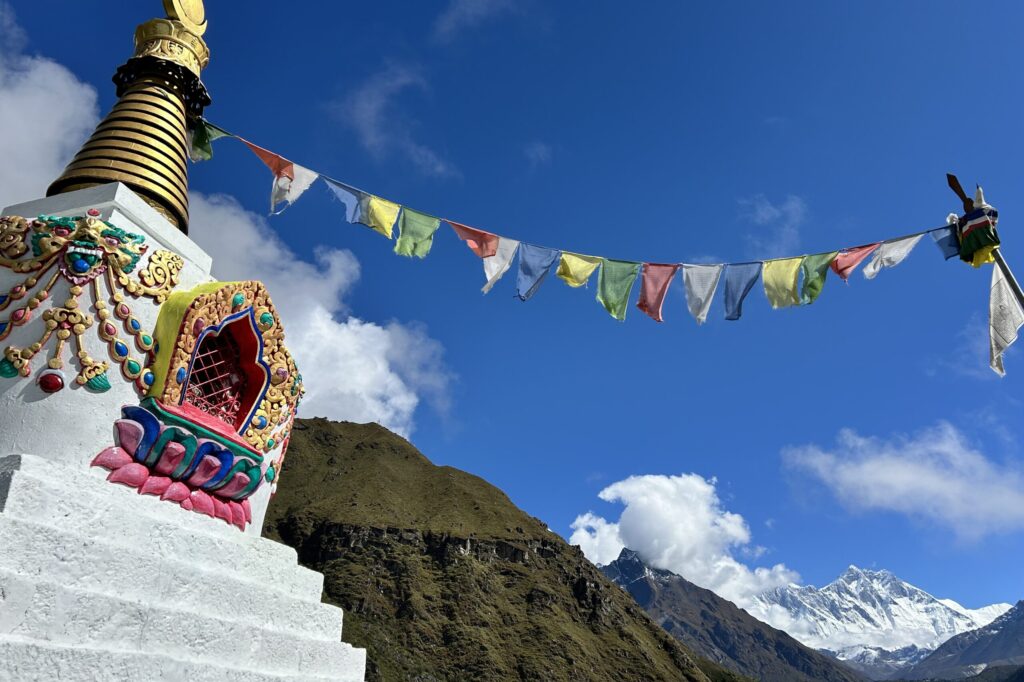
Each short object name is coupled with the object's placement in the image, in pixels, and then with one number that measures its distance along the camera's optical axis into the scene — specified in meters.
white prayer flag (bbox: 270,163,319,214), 11.26
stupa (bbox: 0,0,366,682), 5.46
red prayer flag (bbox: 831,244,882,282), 9.66
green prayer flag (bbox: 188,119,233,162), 11.24
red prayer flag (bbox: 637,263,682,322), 10.59
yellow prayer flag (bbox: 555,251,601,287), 10.77
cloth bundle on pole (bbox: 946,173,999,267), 8.15
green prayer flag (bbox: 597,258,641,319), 10.69
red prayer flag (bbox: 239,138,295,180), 11.34
